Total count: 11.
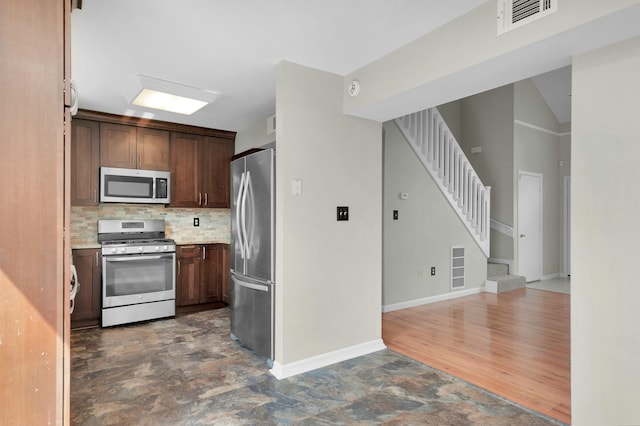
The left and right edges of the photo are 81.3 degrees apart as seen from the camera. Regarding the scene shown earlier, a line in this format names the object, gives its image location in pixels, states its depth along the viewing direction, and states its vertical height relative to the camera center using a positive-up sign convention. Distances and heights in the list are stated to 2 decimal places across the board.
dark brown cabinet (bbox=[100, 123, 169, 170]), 4.48 +0.82
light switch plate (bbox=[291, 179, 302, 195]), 2.96 +0.21
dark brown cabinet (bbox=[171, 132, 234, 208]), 4.95 +0.59
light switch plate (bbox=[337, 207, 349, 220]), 3.22 +0.01
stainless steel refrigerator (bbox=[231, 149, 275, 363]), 3.06 -0.33
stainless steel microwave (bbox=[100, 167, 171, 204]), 4.42 +0.33
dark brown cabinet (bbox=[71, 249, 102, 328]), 4.14 -0.86
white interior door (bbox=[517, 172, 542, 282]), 6.70 -0.20
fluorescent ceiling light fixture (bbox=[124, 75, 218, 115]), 3.36 +1.14
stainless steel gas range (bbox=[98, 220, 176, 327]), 4.20 -0.72
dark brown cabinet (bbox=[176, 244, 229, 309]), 4.85 -0.83
